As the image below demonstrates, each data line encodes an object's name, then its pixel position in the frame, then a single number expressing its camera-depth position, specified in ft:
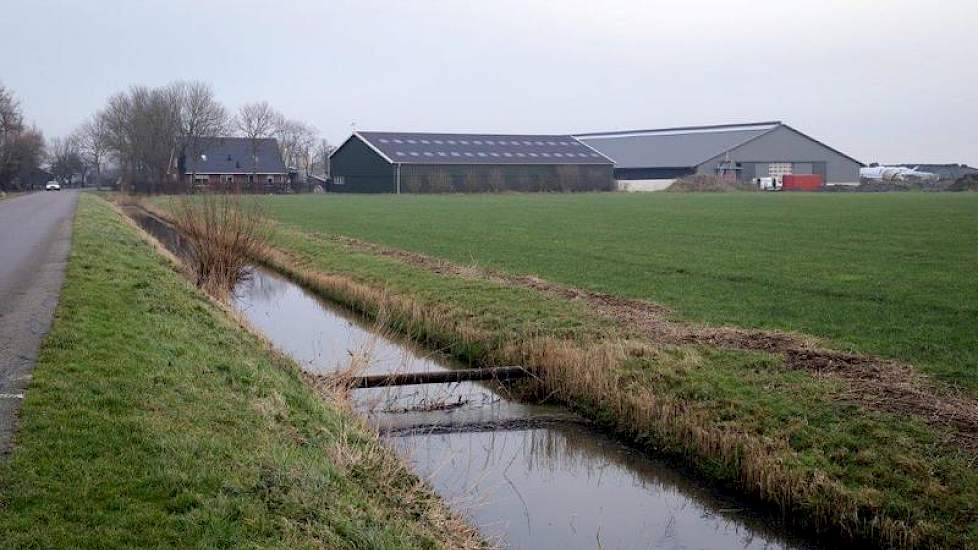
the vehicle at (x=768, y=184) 344.69
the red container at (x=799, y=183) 344.49
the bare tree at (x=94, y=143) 409.26
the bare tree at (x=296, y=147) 487.86
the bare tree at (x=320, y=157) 544.62
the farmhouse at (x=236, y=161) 381.40
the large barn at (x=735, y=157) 353.51
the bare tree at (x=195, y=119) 377.91
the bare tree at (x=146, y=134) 358.43
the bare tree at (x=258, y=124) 419.95
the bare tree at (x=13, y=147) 288.92
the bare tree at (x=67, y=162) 538.47
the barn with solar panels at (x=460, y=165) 310.65
